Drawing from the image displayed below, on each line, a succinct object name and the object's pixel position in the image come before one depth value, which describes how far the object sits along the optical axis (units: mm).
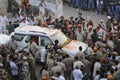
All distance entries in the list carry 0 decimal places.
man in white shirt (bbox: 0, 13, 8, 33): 20964
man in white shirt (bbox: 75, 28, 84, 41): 19195
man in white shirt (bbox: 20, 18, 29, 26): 20425
